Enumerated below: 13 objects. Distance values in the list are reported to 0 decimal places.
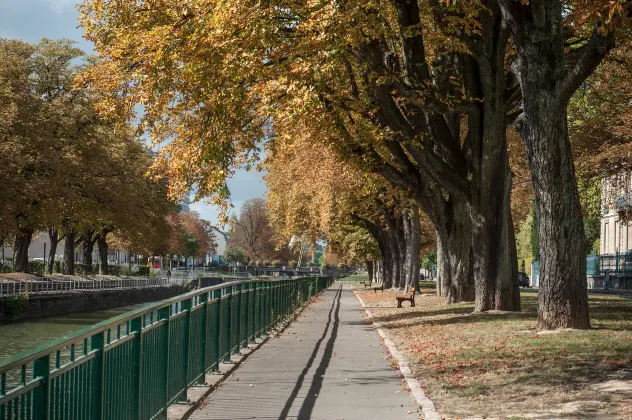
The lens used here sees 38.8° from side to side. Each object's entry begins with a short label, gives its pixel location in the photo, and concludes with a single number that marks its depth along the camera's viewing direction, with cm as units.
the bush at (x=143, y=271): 9306
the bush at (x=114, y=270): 8931
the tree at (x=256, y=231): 14325
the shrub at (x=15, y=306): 3991
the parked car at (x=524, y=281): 7656
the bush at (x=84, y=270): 7369
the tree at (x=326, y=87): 1733
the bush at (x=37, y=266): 7337
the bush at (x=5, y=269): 6236
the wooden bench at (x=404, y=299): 3266
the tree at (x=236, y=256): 16038
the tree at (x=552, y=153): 1553
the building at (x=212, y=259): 18568
